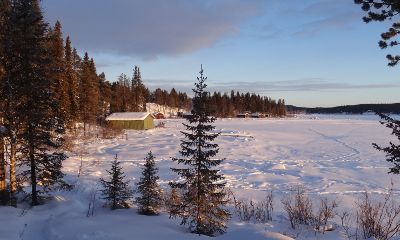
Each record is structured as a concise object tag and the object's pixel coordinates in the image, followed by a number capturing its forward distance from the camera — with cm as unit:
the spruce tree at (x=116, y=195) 1477
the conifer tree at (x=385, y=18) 946
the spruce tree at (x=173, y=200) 1398
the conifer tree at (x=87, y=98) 5428
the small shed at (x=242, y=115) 14708
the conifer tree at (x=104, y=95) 7631
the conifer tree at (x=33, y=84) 1532
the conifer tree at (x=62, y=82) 4438
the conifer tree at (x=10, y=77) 1484
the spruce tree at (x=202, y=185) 1230
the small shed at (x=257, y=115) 15462
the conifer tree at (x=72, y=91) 4966
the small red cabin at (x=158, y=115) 11294
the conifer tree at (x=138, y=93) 9776
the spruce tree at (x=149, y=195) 1430
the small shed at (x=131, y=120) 6587
